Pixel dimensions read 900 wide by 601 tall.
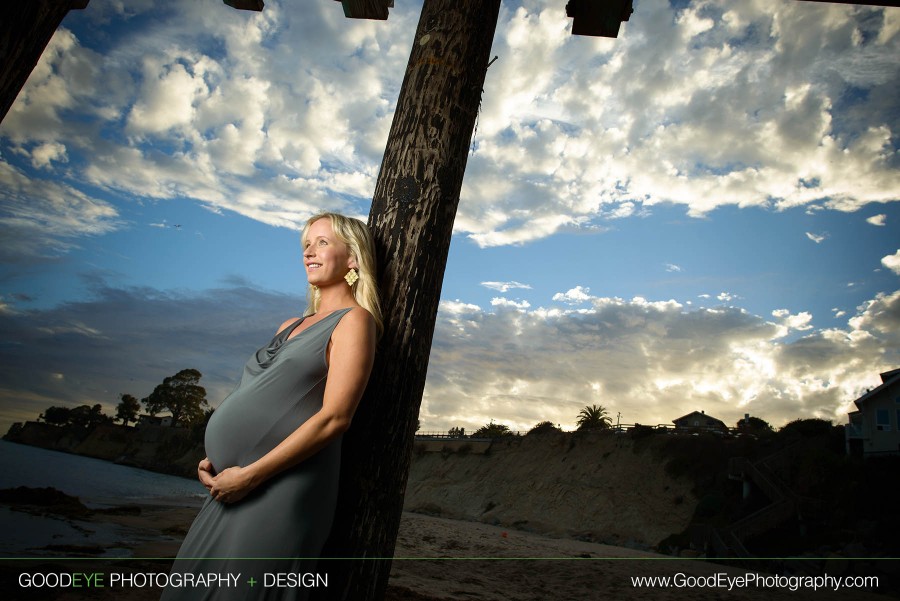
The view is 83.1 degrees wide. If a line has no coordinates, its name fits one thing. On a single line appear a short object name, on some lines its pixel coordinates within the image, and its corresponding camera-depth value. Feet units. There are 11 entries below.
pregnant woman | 5.44
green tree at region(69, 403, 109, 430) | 342.19
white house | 78.28
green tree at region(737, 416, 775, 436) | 115.27
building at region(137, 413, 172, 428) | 314.96
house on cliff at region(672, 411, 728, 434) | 199.50
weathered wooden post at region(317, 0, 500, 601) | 6.06
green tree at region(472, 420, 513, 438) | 178.48
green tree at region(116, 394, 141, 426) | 324.39
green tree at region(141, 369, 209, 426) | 277.03
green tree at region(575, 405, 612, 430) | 149.66
